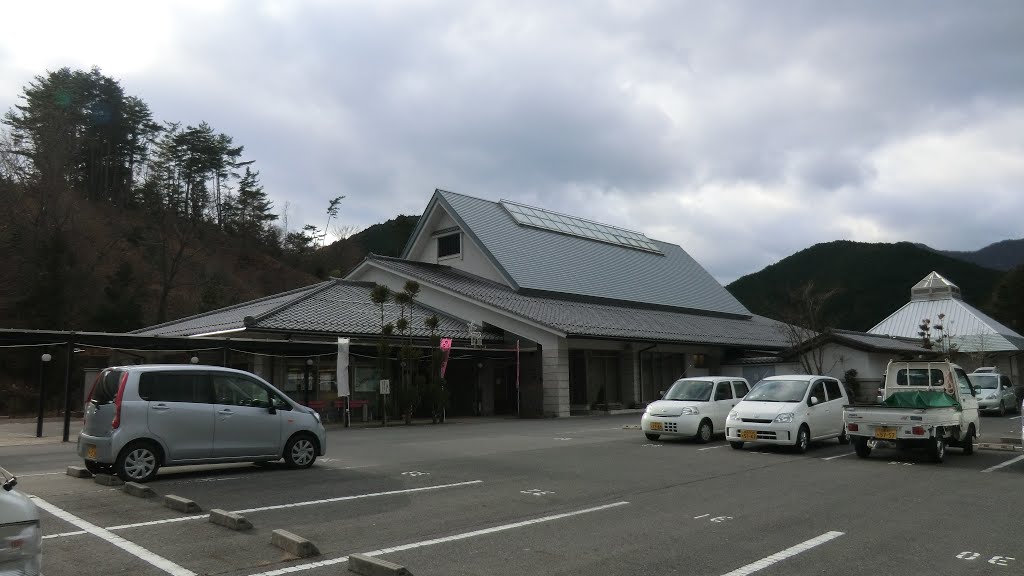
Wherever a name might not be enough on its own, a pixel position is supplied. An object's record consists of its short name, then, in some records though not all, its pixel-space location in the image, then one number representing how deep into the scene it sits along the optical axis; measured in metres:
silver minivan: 10.09
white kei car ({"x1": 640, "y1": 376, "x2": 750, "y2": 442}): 16.08
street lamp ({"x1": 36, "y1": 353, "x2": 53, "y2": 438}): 18.31
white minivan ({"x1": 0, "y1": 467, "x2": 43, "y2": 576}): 3.42
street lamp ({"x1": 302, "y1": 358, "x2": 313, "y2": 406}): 22.72
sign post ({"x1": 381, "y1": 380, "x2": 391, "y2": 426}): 22.49
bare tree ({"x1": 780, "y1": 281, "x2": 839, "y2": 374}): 33.56
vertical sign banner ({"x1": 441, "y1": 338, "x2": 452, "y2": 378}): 24.05
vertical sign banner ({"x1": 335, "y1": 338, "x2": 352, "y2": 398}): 21.62
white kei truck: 12.41
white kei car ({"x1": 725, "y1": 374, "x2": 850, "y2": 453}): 14.04
